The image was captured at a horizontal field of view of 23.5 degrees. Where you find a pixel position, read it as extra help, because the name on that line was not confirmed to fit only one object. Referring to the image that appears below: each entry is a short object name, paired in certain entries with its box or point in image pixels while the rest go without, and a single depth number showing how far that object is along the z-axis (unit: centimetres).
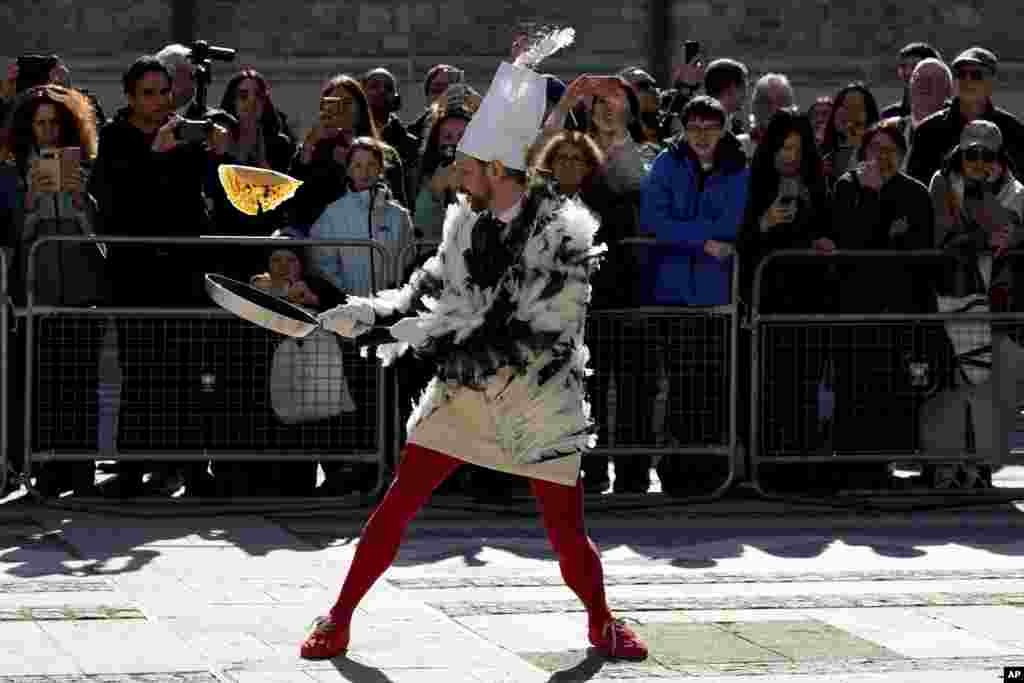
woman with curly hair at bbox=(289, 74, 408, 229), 1251
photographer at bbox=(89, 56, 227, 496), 1202
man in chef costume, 802
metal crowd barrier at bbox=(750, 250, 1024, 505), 1236
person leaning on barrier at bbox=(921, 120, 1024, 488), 1250
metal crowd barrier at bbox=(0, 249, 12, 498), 1180
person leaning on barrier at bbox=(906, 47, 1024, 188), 1370
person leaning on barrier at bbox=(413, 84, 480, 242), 1307
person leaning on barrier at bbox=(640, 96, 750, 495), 1216
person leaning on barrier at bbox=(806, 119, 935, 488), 1243
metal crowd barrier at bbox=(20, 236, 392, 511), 1195
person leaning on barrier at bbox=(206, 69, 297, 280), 1255
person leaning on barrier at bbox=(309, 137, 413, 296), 1206
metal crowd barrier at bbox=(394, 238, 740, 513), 1220
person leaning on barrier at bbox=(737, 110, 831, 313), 1246
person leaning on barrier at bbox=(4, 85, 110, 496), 1197
